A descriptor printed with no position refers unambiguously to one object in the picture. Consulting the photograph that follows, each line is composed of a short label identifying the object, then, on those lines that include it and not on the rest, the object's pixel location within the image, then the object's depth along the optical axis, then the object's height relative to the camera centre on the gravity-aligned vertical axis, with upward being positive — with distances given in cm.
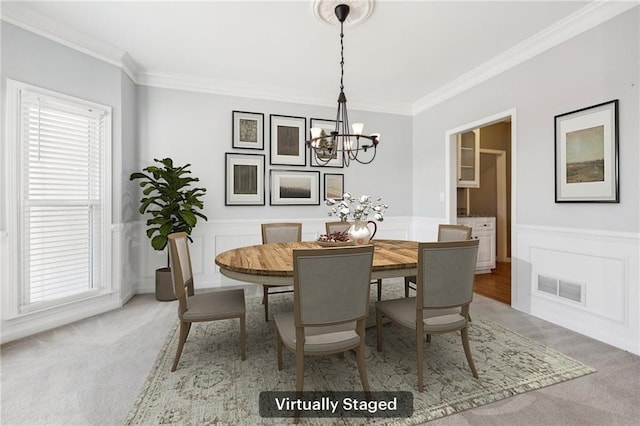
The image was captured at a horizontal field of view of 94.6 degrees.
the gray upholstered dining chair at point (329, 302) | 149 -47
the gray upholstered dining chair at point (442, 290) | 175 -47
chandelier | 242 +65
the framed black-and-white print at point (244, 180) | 404 +46
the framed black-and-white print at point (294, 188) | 427 +38
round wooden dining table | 177 -34
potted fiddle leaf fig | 332 +3
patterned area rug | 162 -107
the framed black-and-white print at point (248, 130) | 407 +116
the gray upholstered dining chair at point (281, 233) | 331 -23
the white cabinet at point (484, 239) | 474 -42
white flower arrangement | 246 +3
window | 254 +14
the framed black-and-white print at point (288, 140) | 424 +106
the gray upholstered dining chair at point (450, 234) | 278 -20
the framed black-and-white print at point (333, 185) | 454 +43
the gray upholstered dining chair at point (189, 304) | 200 -67
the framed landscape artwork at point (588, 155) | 240 +52
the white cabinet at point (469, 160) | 491 +90
